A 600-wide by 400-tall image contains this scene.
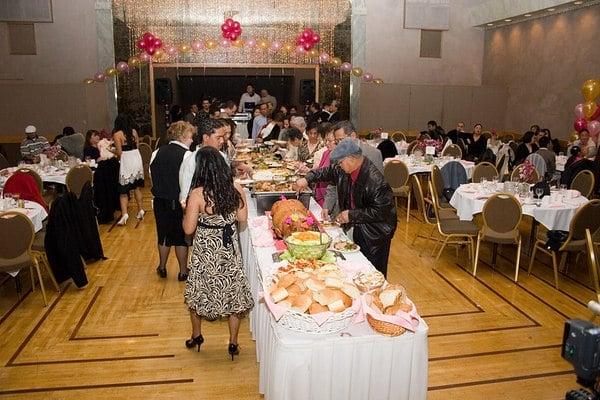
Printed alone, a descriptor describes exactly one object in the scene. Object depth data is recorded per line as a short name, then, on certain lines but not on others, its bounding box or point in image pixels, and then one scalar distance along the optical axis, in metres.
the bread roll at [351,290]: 2.61
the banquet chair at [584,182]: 6.49
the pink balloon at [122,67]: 12.58
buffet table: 2.48
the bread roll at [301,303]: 2.48
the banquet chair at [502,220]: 5.29
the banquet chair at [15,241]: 4.51
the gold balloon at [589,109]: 9.55
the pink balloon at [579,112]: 9.79
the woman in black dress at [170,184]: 4.89
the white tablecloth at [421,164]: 8.23
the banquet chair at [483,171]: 7.12
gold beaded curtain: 13.34
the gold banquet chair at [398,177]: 7.68
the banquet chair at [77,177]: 6.85
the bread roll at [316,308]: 2.48
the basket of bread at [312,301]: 2.44
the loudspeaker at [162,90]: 14.27
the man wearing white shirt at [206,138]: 4.21
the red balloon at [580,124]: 9.76
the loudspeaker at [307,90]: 15.02
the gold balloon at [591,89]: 9.55
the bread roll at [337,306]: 2.48
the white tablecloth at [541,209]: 5.46
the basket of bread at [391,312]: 2.50
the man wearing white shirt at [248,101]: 14.36
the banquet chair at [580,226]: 4.99
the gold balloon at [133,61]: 12.70
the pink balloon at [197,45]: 12.98
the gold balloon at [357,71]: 13.65
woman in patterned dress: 3.26
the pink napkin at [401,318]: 2.49
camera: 1.65
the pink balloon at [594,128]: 9.27
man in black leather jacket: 3.60
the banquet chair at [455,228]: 5.77
